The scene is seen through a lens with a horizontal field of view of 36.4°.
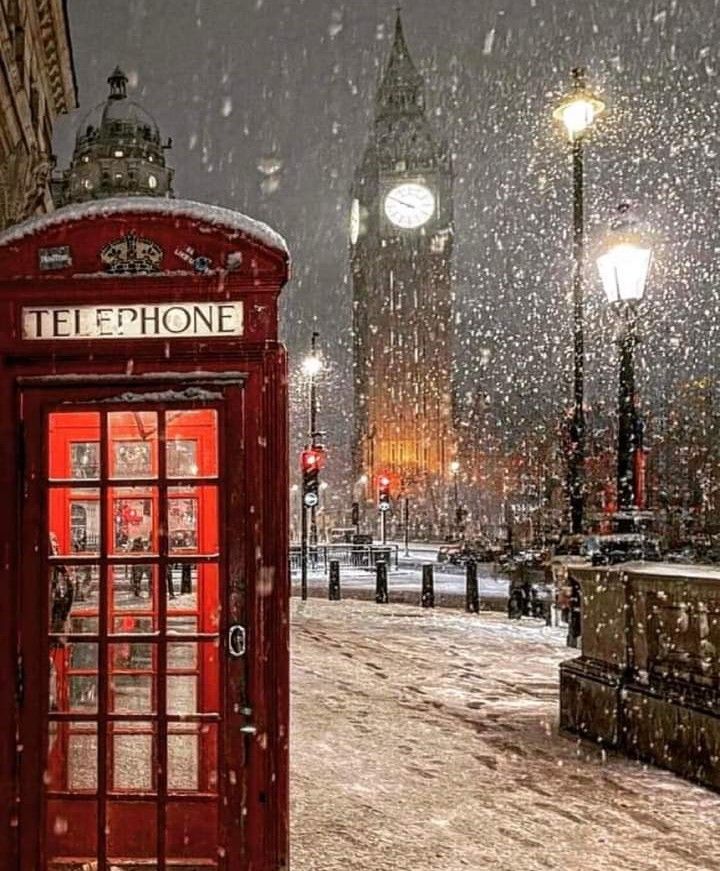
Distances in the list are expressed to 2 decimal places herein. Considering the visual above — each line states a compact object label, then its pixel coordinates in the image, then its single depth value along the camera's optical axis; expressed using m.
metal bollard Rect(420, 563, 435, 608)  20.36
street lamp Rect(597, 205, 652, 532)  10.07
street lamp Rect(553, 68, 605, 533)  13.68
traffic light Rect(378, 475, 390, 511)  48.93
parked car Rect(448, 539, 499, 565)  37.09
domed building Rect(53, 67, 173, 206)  70.44
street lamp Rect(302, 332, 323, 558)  35.50
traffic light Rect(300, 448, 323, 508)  26.69
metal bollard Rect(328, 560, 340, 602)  22.82
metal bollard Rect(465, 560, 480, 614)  19.43
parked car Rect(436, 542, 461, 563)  39.75
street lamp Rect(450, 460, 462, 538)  82.31
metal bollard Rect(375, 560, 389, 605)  21.81
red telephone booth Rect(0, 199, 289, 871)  4.08
